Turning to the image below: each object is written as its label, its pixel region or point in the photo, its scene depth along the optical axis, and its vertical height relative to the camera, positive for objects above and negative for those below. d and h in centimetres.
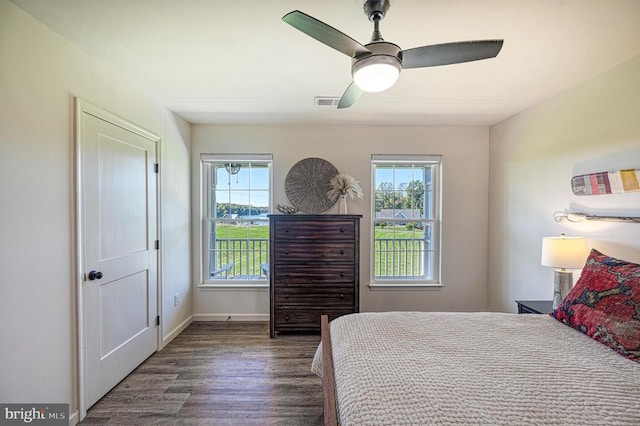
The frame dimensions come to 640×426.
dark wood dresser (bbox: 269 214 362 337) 309 -69
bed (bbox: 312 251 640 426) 95 -70
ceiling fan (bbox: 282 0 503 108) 126 +78
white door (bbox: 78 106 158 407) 196 -35
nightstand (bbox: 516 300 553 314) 220 -81
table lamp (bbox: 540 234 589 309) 212 -37
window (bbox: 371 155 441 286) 362 -17
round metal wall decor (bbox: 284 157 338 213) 349 +35
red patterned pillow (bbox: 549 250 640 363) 138 -54
